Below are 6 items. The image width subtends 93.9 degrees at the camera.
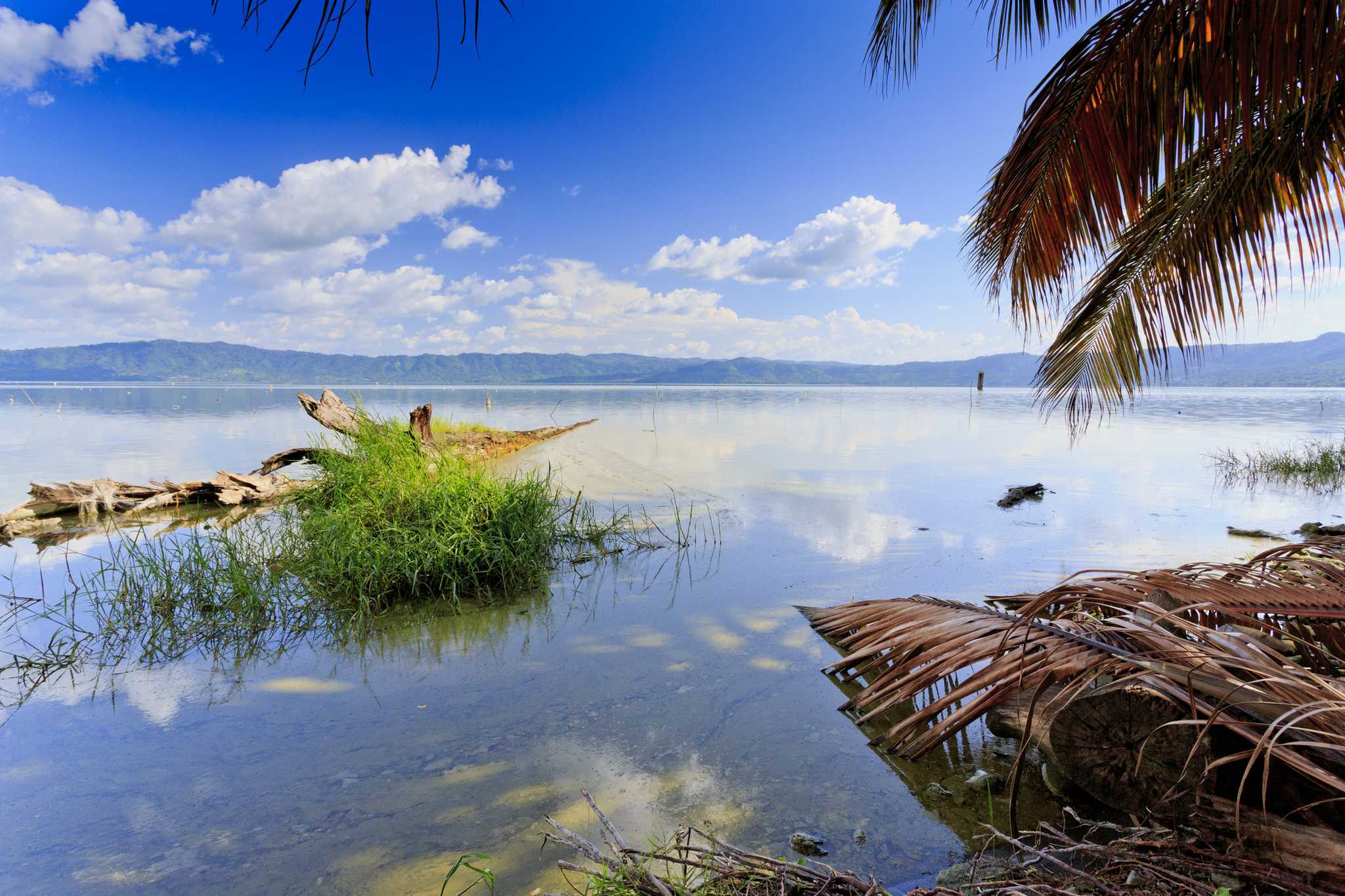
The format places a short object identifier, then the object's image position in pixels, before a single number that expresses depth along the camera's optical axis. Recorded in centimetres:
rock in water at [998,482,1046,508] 845
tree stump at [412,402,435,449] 902
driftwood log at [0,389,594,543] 713
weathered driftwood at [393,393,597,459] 880
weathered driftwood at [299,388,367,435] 841
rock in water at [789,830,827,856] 219
